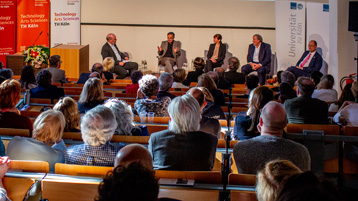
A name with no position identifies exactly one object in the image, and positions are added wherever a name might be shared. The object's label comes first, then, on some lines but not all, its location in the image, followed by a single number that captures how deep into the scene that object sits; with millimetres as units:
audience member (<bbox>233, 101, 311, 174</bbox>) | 3166
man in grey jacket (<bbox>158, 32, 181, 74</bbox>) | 12258
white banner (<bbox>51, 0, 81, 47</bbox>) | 12797
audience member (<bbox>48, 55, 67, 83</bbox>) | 8852
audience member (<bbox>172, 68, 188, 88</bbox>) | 7949
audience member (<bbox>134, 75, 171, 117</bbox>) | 5219
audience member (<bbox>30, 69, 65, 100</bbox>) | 6441
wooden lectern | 11047
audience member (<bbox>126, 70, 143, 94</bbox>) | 7272
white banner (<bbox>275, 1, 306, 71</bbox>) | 11852
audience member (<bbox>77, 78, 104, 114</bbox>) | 5159
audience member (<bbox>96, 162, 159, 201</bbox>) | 1659
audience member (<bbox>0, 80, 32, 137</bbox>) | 4230
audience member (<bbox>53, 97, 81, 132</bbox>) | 4070
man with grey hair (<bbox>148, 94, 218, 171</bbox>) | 3285
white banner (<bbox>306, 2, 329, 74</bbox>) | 12047
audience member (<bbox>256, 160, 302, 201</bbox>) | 2051
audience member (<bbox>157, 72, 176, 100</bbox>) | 5735
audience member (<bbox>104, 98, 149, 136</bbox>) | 3986
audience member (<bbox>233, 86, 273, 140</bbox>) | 4164
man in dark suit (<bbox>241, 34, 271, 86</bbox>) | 11087
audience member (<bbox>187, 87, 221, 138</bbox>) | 4188
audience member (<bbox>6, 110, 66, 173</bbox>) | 3307
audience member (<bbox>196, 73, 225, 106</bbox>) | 6105
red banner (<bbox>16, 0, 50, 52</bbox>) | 12758
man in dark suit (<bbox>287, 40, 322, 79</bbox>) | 10954
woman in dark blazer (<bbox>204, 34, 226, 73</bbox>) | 11873
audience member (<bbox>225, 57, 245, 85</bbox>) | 9719
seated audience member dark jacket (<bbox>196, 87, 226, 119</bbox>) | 5117
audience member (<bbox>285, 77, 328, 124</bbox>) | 4996
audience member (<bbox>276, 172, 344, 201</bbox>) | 1509
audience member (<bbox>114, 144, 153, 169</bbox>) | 2457
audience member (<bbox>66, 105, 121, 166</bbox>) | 3229
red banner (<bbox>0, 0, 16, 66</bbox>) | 12750
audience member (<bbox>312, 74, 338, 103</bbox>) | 6660
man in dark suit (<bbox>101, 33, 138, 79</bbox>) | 11689
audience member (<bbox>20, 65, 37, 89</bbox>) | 7340
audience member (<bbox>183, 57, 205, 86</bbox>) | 8927
